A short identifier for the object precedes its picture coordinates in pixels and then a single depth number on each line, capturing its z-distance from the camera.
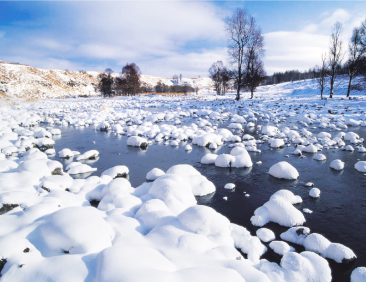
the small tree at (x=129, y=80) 45.06
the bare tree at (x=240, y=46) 22.67
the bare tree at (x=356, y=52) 22.42
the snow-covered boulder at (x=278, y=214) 3.87
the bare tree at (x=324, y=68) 22.80
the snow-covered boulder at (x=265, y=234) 3.51
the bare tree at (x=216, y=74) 42.19
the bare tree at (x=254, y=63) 23.44
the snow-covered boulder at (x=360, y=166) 6.00
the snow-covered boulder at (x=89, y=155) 7.57
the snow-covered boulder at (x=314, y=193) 4.73
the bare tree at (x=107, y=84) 46.31
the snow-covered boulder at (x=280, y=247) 3.22
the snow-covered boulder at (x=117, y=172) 5.99
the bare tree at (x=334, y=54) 22.73
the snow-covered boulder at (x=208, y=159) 6.93
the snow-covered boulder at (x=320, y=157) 6.96
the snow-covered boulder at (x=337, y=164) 6.17
